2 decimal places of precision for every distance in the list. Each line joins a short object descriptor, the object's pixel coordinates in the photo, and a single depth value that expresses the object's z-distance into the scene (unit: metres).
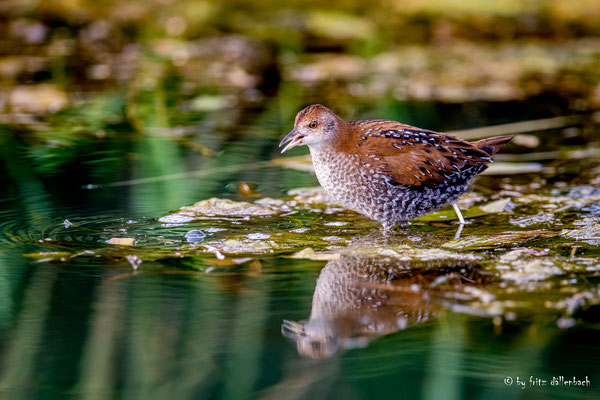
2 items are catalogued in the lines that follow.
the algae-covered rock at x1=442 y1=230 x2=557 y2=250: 8.65
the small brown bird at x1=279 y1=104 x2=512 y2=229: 9.65
